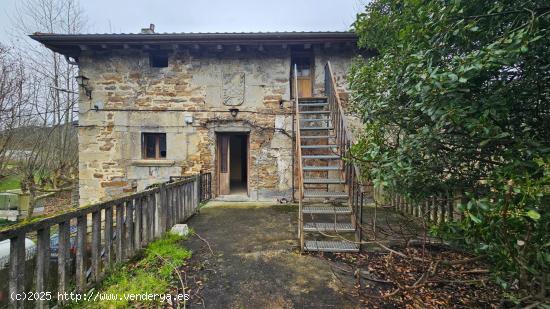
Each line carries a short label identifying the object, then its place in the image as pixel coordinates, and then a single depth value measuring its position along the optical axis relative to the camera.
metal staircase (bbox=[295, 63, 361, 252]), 3.69
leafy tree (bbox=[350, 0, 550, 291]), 1.48
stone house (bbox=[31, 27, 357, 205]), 7.20
